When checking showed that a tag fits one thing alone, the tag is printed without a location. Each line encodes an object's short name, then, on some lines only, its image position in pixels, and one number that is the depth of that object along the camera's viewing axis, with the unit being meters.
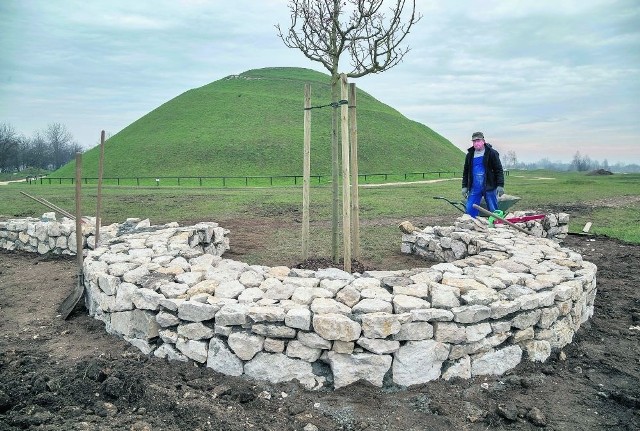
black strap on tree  6.78
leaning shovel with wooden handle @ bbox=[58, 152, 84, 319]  6.78
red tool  10.93
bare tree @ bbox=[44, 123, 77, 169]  93.19
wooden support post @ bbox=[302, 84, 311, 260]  7.73
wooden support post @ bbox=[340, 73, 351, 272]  6.71
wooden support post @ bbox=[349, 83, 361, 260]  7.10
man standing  9.79
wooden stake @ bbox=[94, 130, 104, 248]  7.64
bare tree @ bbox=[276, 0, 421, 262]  7.50
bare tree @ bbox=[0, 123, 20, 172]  66.31
